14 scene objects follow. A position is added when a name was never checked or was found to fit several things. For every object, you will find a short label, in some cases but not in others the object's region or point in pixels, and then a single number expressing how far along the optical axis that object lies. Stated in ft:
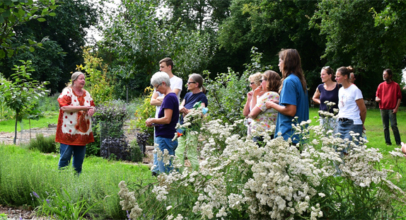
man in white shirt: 18.11
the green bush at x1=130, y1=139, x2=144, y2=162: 25.64
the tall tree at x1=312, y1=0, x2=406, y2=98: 48.62
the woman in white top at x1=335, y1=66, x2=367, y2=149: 17.89
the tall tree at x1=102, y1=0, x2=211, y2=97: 38.45
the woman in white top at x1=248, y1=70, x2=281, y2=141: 14.23
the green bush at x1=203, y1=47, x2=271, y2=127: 24.95
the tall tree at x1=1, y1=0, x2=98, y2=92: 100.84
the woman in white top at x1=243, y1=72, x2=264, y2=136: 18.04
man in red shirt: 29.96
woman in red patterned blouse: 17.01
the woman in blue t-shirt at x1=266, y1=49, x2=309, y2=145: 11.21
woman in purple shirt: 14.40
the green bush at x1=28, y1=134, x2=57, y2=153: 29.35
